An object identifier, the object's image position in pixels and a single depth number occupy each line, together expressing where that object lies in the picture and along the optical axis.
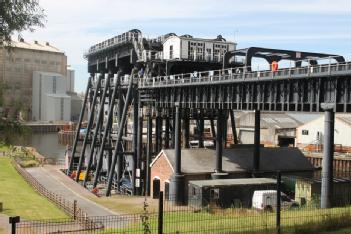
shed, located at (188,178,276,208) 38.44
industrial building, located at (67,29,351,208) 34.03
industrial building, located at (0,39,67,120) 176.75
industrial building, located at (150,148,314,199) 46.34
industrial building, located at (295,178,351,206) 37.19
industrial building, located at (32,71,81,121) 177.12
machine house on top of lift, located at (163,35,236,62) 55.94
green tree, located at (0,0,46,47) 18.56
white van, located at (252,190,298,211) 35.24
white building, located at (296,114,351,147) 78.88
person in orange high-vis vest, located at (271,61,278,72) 37.43
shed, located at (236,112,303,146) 96.81
